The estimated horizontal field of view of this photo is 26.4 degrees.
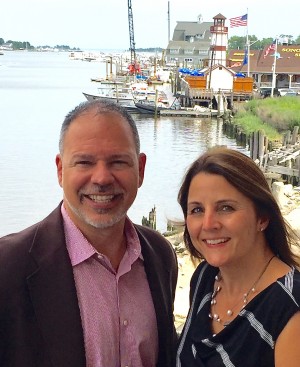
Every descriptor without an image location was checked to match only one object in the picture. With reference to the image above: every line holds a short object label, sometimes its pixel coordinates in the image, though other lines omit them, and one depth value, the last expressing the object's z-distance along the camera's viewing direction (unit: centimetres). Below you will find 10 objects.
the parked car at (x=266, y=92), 4748
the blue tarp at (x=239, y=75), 4838
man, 239
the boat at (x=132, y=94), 4453
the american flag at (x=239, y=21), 4053
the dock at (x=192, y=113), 4239
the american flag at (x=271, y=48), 4513
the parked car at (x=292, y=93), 4312
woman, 227
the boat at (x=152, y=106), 4341
